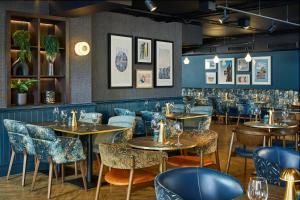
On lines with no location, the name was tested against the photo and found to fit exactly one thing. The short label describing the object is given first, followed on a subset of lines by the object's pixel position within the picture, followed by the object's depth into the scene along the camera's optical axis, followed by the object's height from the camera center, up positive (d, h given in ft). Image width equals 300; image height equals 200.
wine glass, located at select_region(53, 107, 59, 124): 20.67 -1.33
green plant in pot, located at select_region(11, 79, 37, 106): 21.92 +0.00
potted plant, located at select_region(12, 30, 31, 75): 21.48 +2.19
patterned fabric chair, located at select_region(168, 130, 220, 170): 15.26 -2.52
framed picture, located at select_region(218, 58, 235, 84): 54.17 +2.56
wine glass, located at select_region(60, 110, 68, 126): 20.27 -1.43
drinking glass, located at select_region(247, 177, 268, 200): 6.09 -1.61
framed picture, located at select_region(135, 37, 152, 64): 30.35 +3.09
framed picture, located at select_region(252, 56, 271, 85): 49.93 +2.45
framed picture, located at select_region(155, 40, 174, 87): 32.17 +2.16
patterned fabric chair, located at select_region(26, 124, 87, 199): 16.85 -2.60
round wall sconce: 24.48 +2.61
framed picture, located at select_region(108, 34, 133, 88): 28.45 +2.14
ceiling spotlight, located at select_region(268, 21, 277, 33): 35.77 +5.70
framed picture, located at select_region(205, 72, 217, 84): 56.39 +1.63
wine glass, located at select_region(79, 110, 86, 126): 21.99 -1.59
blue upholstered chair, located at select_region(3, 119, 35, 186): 18.47 -2.43
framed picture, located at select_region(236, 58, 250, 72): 52.37 +3.27
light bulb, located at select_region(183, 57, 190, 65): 55.16 +4.03
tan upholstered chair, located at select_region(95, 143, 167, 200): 13.19 -2.51
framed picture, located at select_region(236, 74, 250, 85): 52.34 +1.36
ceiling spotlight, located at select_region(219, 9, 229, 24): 28.04 +5.19
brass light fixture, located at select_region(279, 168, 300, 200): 6.15 -1.45
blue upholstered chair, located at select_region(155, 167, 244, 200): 8.23 -2.08
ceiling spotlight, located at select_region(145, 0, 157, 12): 22.79 +5.01
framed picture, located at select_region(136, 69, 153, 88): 30.55 +0.87
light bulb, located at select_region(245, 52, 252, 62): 47.11 +3.79
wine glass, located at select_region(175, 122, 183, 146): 14.88 -1.55
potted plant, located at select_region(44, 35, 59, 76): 22.57 +2.48
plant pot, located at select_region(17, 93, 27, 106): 21.95 -0.57
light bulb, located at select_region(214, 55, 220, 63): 51.13 +3.98
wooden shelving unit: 21.79 +1.96
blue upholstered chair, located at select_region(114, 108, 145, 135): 26.87 -2.62
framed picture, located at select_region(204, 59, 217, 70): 56.34 +3.68
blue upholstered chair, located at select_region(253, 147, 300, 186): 10.24 -2.01
